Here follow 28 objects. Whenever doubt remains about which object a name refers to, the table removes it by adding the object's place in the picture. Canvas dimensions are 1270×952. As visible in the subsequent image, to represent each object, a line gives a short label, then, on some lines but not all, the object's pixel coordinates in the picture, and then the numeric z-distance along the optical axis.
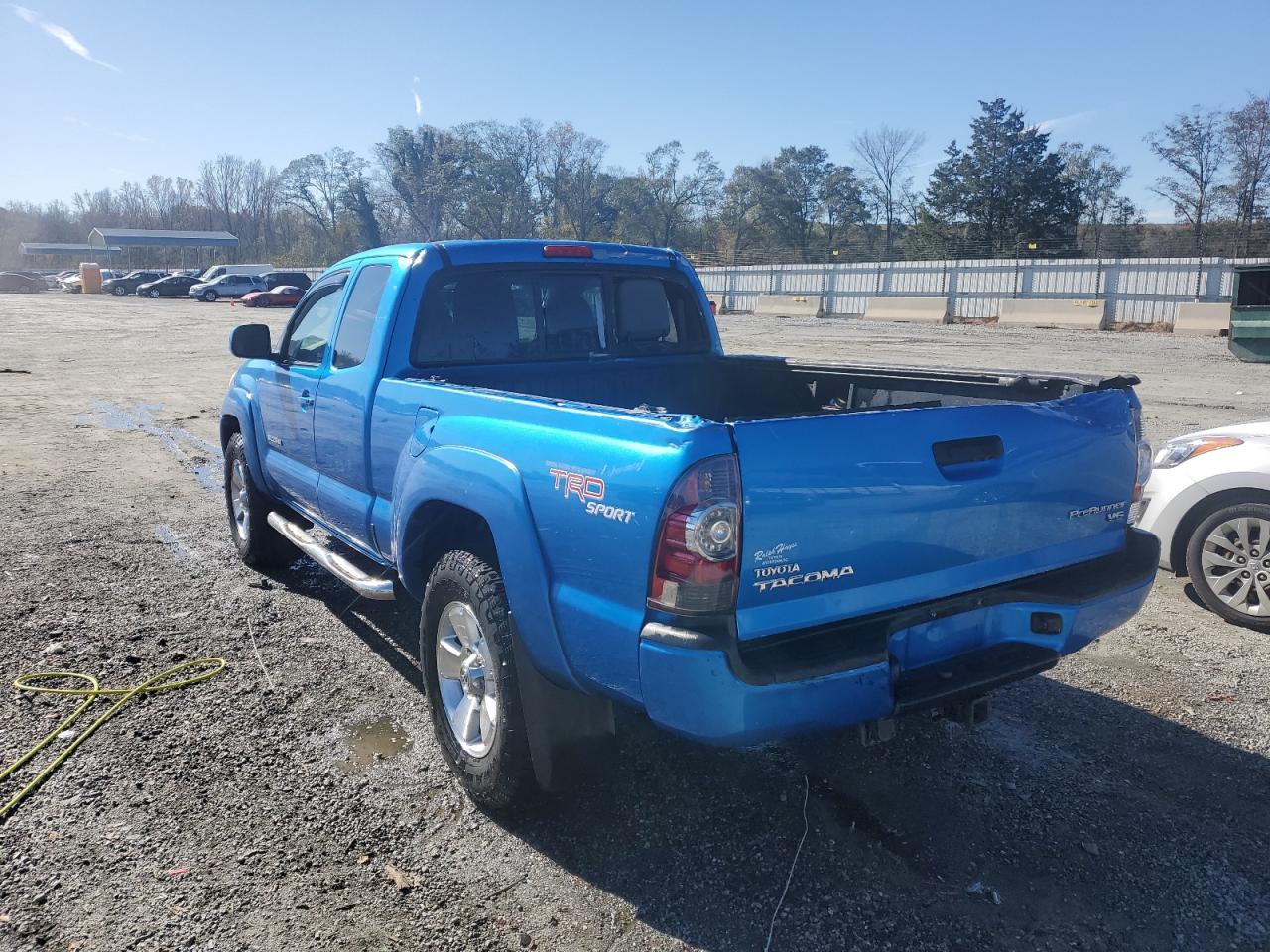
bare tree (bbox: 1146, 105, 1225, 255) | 50.00
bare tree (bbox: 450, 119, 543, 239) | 72.94
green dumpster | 15.93
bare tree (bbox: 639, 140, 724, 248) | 75.44
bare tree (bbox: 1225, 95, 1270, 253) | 47.62
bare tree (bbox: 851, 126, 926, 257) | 68.69
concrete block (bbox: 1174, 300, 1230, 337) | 26.95
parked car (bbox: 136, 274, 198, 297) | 56.34
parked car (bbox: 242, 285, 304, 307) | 44.88
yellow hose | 3.86
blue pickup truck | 2.56
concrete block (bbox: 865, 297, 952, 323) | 36.59
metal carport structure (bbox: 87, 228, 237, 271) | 100.81
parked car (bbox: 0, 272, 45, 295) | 70.75
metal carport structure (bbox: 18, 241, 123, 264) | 116.00
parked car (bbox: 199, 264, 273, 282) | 56.64
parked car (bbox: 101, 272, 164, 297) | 62.75
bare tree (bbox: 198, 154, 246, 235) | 123.62
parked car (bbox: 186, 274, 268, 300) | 50.69
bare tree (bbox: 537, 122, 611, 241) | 74.25
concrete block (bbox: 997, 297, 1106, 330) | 31.23
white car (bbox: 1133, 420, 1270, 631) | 5.12
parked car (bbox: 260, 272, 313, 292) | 49.94
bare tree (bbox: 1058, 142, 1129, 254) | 59.62
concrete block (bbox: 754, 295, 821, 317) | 42.31
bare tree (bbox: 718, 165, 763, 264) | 72.94
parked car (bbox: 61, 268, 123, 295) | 67.69
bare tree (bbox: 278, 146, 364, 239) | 88.19
